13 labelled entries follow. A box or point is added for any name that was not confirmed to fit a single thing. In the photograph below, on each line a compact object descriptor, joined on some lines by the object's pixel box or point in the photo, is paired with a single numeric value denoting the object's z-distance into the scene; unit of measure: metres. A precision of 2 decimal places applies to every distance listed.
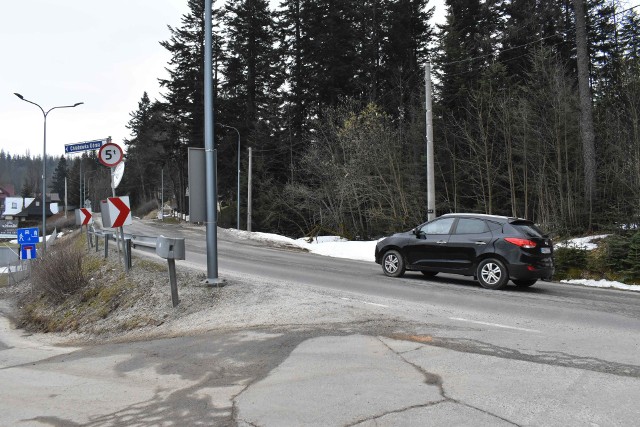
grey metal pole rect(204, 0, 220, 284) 9.58
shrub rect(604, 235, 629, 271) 13.47
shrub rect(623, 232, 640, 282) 13.03
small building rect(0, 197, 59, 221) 83.50
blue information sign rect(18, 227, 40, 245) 25.48
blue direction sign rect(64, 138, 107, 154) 12.59
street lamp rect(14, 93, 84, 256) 32.28
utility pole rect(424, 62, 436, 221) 18.81
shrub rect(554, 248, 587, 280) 14.26
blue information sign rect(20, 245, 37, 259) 24.16
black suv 10.50
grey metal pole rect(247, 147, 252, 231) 35.00
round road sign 10.95
